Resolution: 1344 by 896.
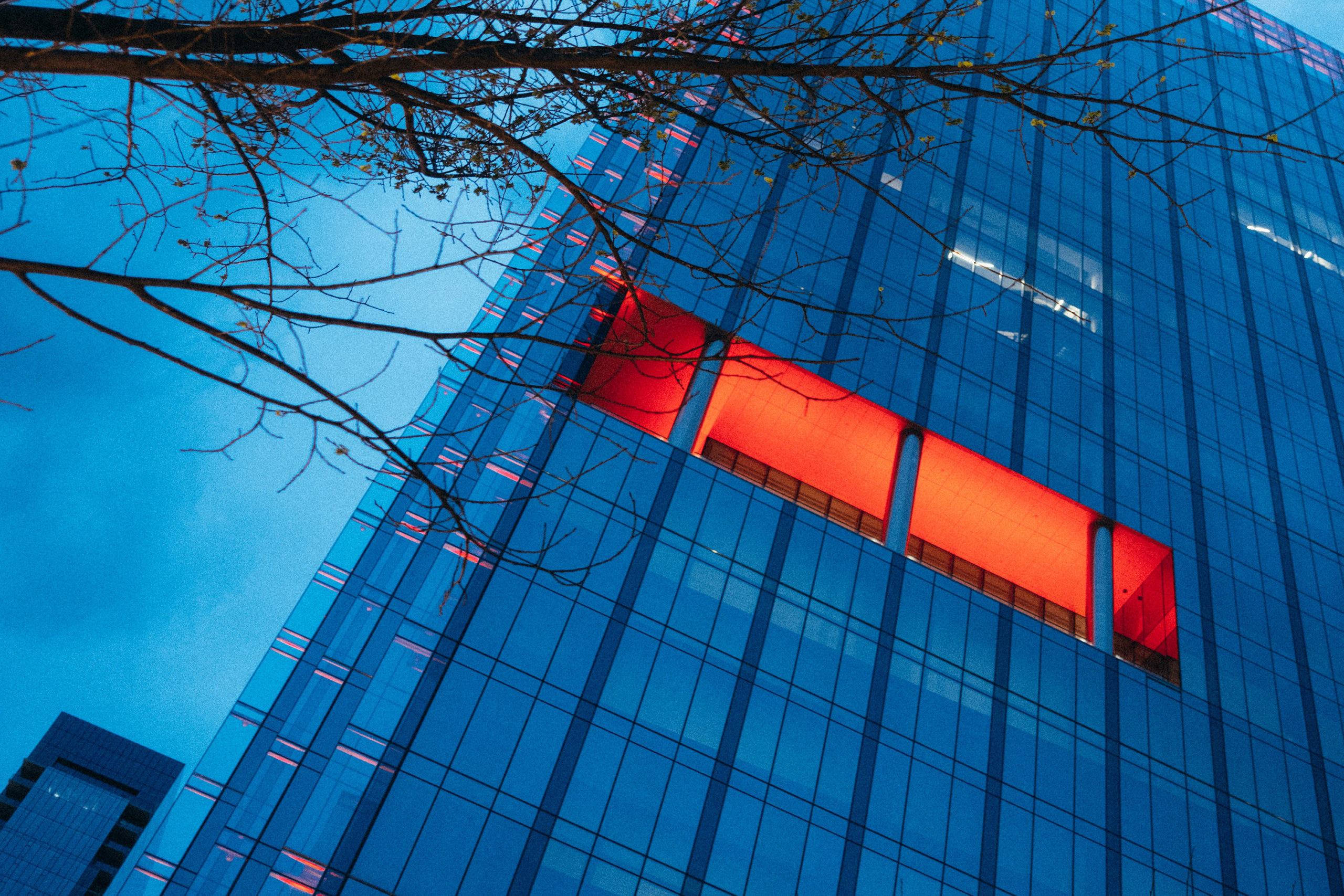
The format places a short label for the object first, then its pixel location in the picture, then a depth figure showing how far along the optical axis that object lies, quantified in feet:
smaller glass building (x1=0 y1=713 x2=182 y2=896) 266.36
